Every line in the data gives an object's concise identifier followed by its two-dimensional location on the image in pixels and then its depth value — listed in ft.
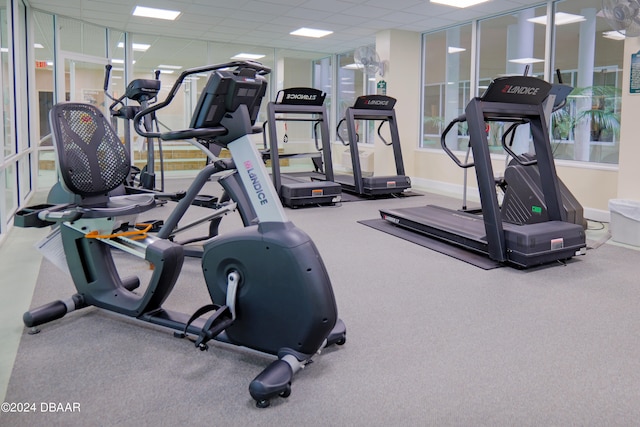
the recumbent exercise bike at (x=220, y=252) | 6.91
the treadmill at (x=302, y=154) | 21.57
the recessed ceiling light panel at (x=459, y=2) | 22.95
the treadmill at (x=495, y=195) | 12.66
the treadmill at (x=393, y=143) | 23.31
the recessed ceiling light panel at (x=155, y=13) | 25.16
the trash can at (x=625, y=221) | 15.35
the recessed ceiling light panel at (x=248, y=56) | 38.55
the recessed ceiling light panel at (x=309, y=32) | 30.17
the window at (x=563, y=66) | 20.30
